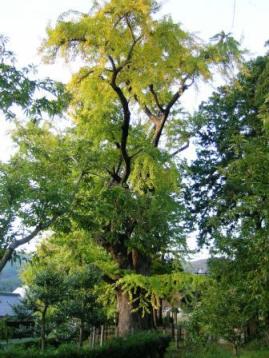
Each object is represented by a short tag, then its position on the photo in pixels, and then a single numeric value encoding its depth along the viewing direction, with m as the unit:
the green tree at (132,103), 11.98
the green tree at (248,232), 6.71
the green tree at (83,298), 16.41
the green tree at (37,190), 6.64
